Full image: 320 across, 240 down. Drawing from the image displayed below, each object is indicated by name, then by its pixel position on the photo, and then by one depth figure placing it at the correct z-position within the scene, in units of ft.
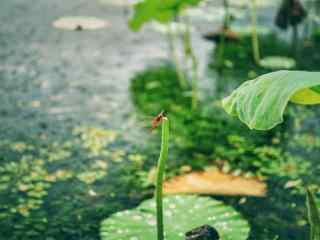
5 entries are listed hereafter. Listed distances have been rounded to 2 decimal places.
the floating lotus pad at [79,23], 9.31
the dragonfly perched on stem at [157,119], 4.12
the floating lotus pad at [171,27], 10.28
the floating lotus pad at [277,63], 9.80
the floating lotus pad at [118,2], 12.09
